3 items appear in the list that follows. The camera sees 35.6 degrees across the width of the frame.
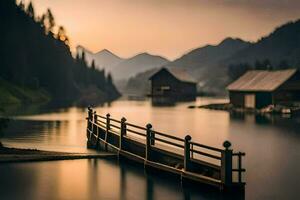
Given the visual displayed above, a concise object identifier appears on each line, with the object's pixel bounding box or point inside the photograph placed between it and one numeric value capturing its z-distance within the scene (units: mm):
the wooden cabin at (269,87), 65712
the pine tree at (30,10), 151600
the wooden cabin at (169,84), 116450
